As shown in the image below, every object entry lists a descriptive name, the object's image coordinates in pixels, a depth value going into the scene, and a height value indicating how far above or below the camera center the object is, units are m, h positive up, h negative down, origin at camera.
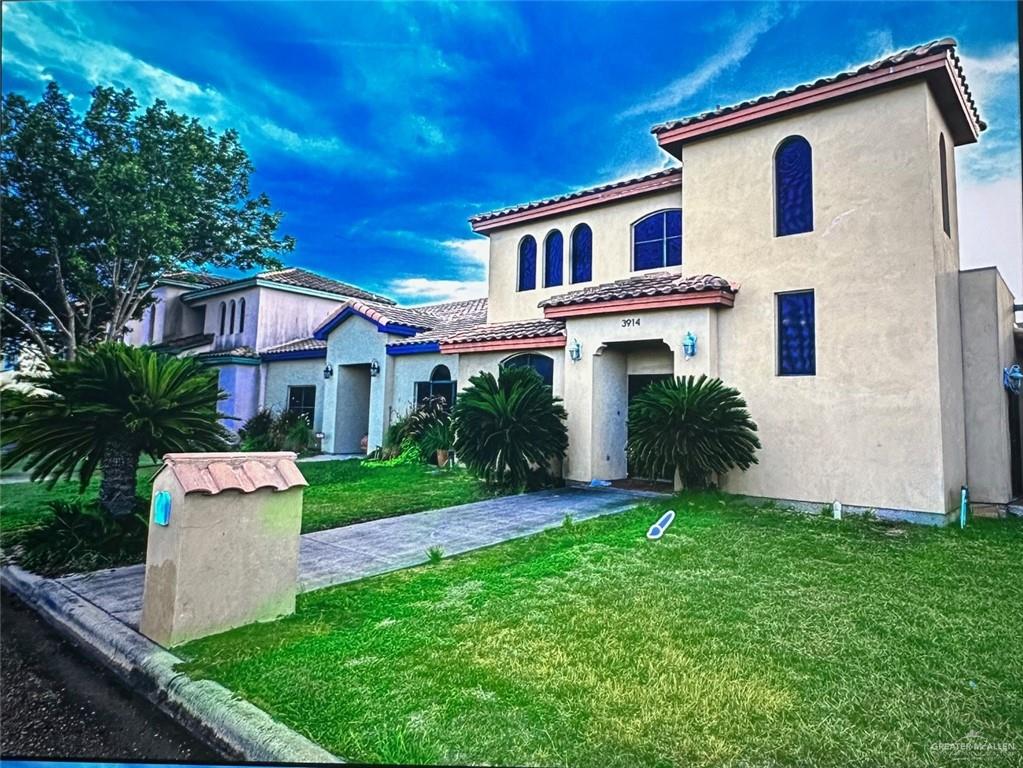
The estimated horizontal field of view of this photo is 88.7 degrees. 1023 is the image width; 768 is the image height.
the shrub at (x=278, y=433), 13.22 -0.51
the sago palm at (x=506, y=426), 7.70 -0.11
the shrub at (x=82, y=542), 4.50 -1.18
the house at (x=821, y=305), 5.99 +1.60
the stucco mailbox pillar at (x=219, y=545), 2.92 -0.78
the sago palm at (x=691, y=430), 6.56 -0.09
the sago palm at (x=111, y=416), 4.41 -0.06
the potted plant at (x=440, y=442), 10.10 -0.48
